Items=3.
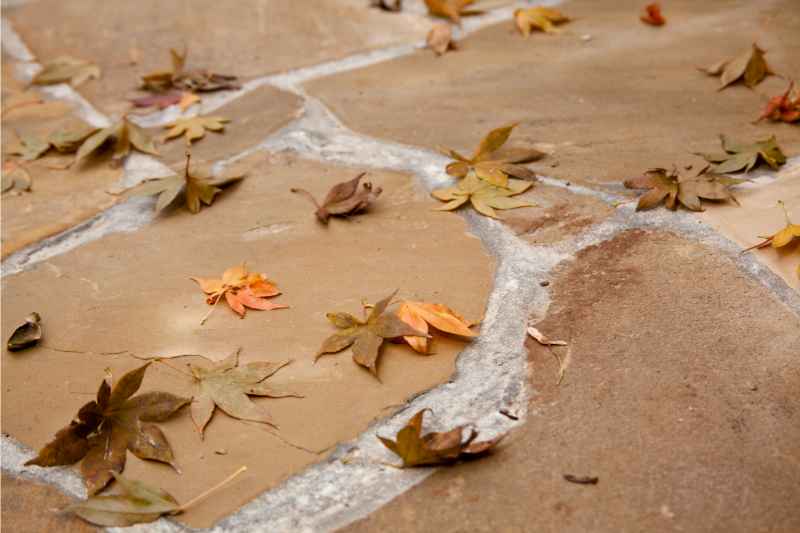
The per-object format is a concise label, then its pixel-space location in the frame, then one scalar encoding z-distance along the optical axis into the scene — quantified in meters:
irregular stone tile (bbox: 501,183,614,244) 1.53
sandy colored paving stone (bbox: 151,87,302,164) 1.97
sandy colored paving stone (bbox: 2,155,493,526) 1.19
